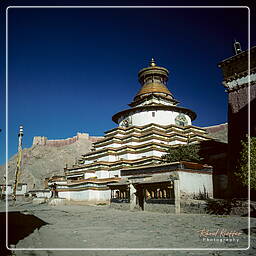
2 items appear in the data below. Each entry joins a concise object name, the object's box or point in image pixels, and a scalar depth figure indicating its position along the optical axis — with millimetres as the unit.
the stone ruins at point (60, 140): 108062
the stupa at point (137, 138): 28422
